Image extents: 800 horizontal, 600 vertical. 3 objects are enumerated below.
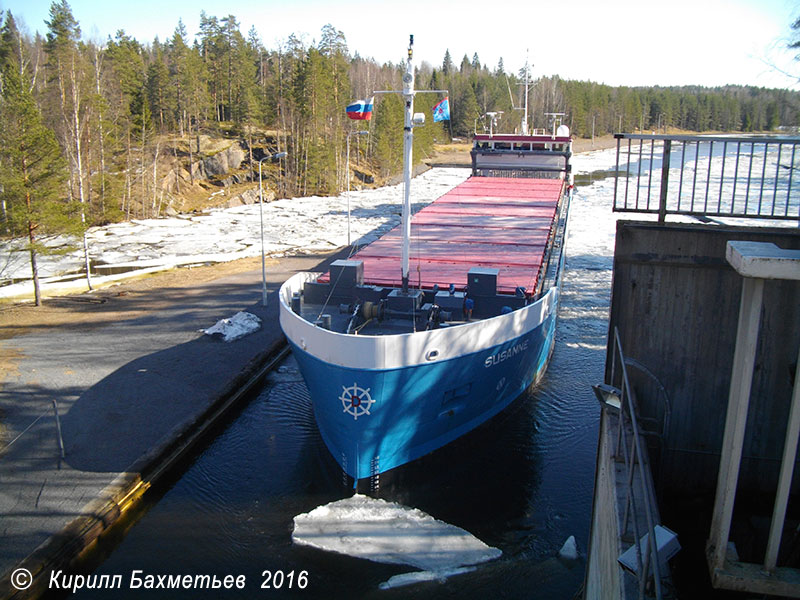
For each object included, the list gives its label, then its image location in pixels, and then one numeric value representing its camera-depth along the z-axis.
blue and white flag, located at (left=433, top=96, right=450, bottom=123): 12.13
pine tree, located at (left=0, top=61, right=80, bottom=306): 18.27
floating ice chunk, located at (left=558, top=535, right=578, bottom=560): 8.79
